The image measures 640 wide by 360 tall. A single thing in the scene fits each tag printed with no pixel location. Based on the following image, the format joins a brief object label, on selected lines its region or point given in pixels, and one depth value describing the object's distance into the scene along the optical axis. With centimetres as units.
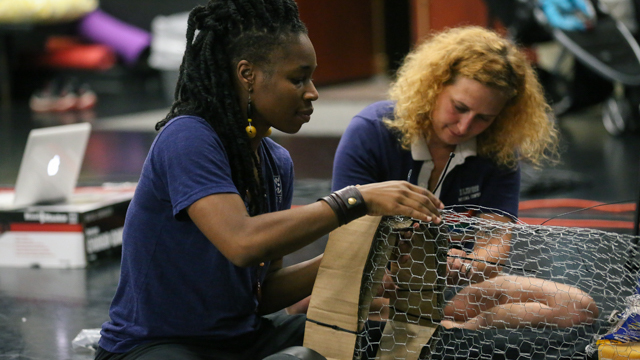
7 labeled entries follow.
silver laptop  640
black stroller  1142
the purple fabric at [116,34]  1950
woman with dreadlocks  308
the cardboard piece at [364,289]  337
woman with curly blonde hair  421
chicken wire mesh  346
